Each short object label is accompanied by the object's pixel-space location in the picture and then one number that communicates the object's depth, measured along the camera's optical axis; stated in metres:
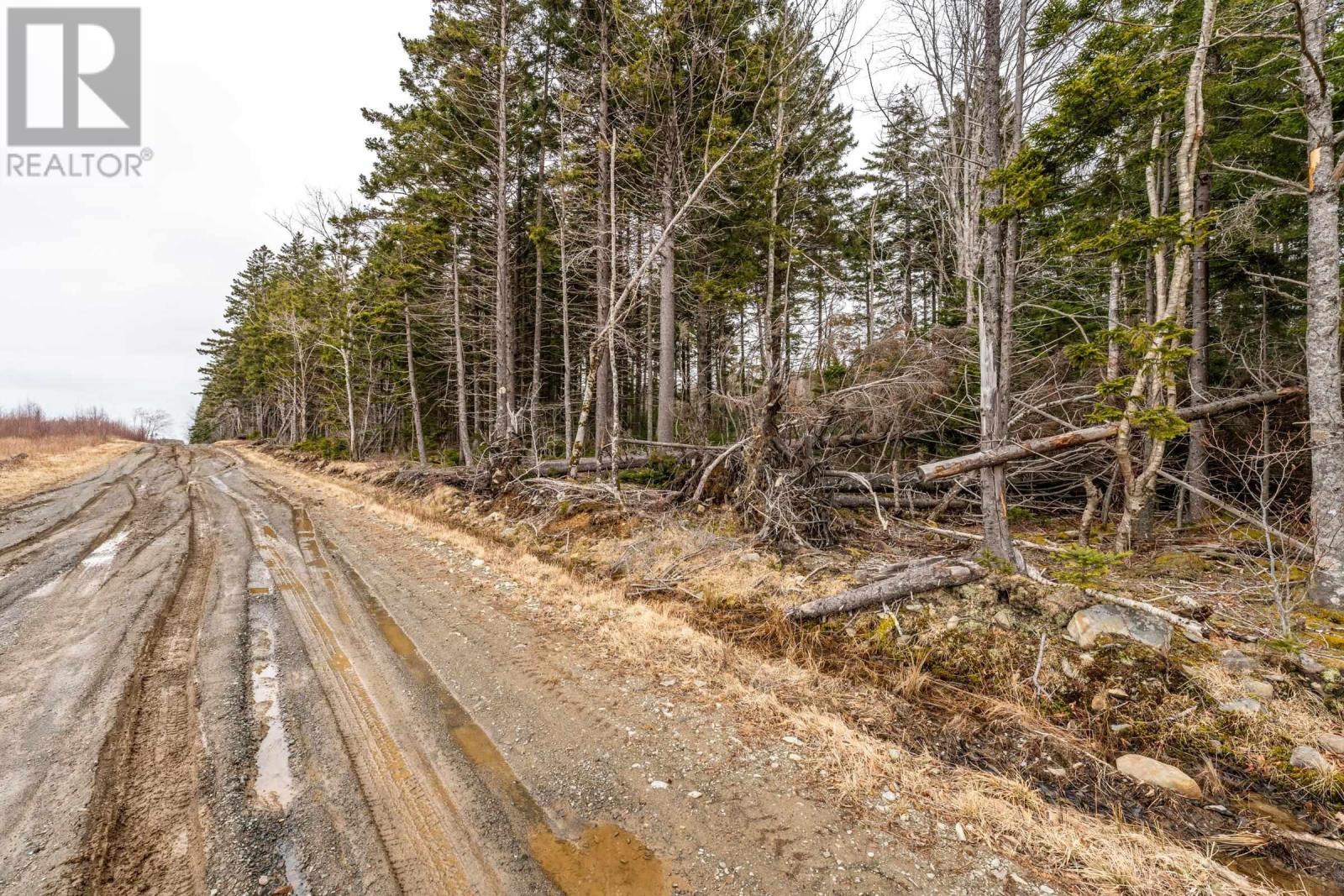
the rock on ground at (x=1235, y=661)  3.62
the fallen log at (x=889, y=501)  9.08
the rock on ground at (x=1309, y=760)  2.92
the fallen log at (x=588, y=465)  11.95
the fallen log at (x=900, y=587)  4.69
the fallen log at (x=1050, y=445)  5.52
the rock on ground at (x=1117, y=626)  3.87
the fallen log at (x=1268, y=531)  4.07
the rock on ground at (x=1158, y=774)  2.85
